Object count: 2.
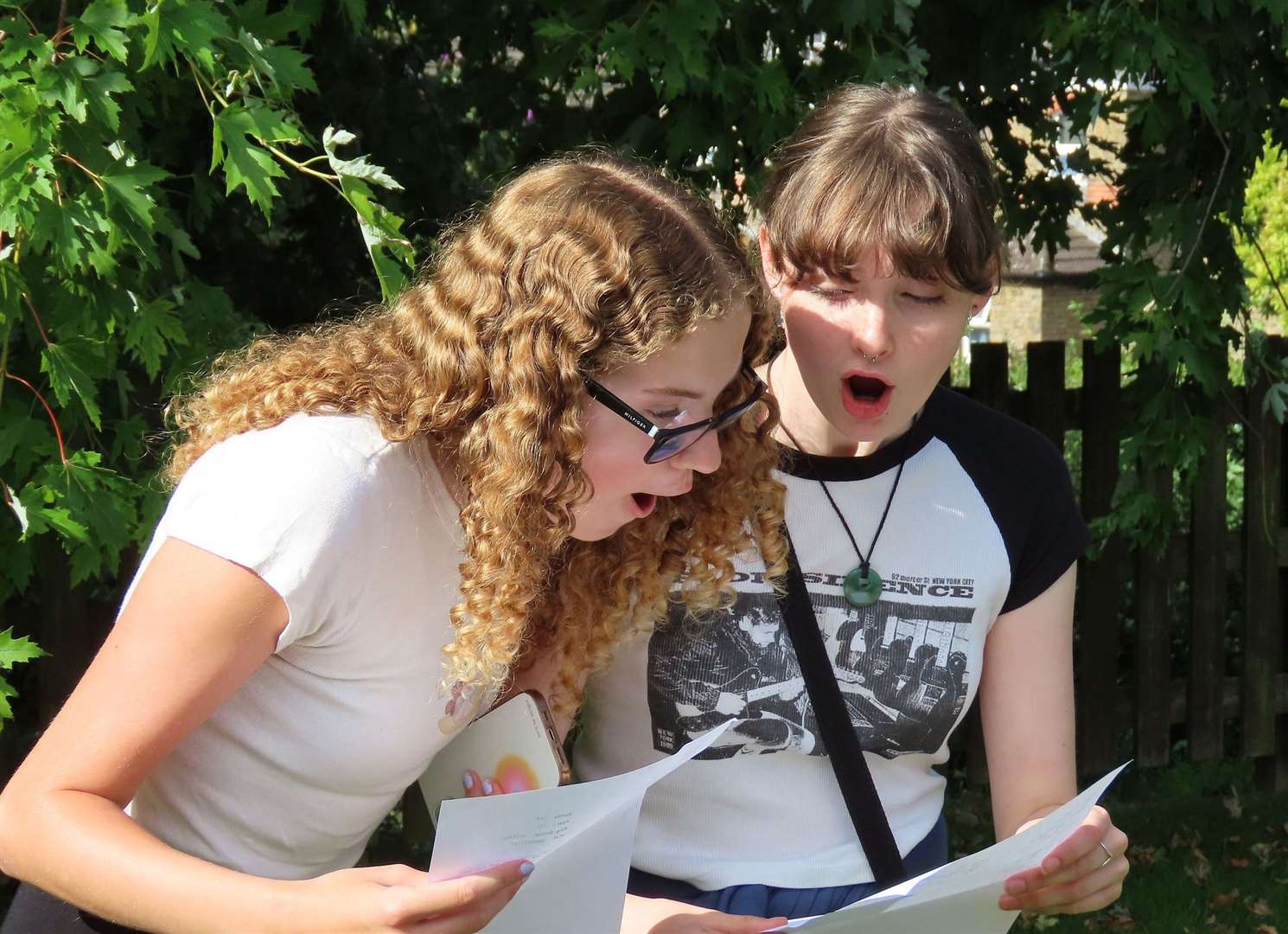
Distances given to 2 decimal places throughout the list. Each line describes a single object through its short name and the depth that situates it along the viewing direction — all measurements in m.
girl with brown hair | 1.89
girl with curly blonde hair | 1.35
